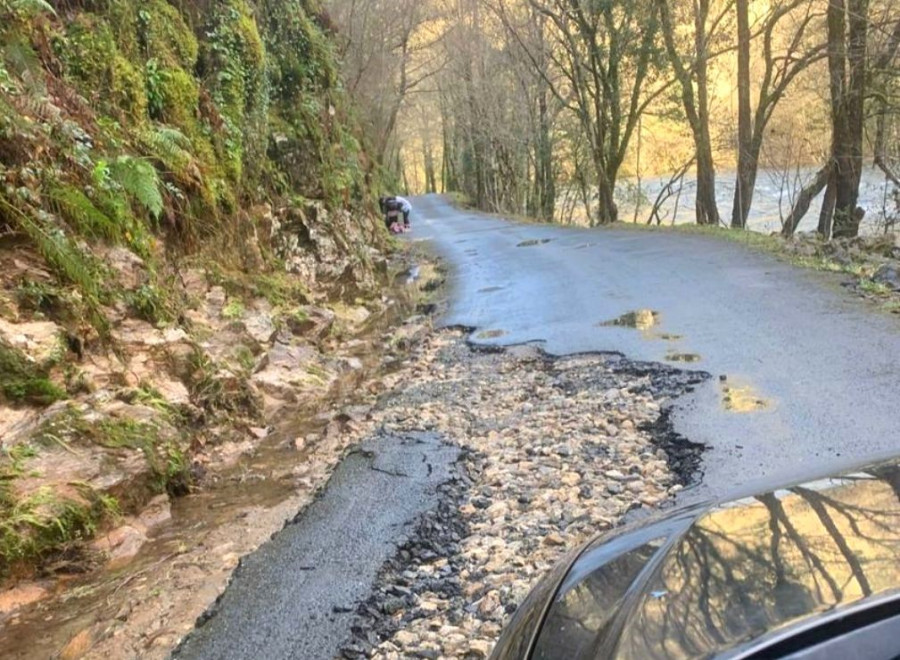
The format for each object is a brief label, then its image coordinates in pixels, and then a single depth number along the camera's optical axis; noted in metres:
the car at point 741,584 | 1.32
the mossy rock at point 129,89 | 8.10
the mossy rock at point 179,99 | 9.10
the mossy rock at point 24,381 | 4.94
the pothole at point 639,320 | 8.82
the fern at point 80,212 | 6.24
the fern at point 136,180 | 6.87
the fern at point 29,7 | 6.68
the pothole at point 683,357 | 7.11
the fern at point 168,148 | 8.06
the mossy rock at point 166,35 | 9.08
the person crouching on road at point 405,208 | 25.13
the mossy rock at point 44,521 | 4.10
